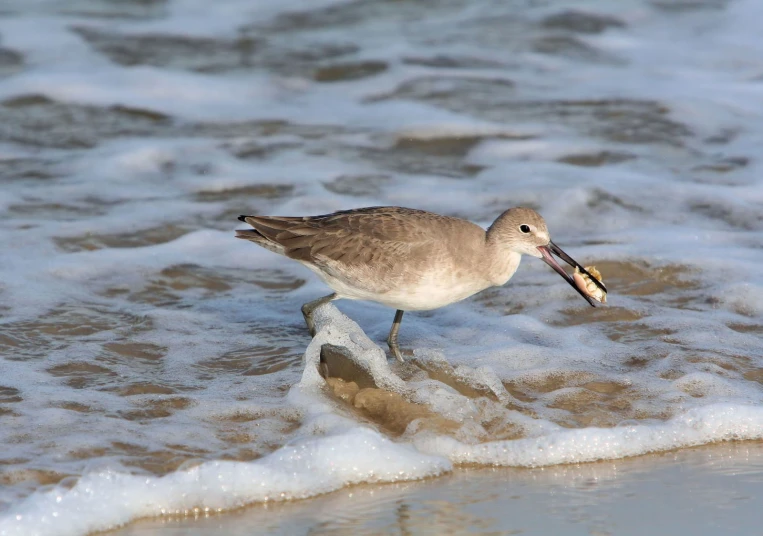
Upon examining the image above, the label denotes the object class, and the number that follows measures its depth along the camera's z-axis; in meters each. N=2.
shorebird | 10.48
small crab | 10.98
